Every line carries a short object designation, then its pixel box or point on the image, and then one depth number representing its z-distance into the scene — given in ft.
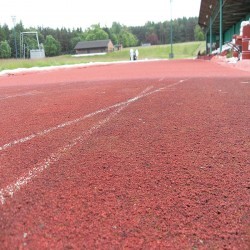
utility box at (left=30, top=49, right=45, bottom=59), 176.55
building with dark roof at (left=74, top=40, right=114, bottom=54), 377.50
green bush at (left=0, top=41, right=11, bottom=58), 299.79
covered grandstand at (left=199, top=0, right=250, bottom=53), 84.38
